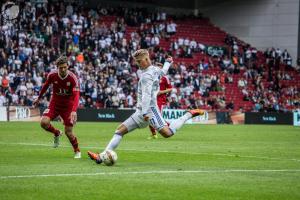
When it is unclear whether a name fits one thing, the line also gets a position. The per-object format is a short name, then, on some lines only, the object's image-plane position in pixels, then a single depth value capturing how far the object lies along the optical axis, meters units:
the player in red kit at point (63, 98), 16.27
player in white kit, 14.53
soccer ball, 14.08
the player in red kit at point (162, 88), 25.95
